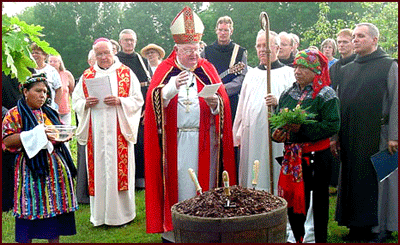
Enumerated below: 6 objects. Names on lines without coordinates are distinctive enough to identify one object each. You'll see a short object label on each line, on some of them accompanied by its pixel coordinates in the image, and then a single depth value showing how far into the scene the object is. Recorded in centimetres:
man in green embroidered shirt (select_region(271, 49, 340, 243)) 512
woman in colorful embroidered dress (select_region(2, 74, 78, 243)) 501
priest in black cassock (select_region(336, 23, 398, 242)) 568
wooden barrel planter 372
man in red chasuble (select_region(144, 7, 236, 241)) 575
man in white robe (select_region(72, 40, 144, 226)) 680
